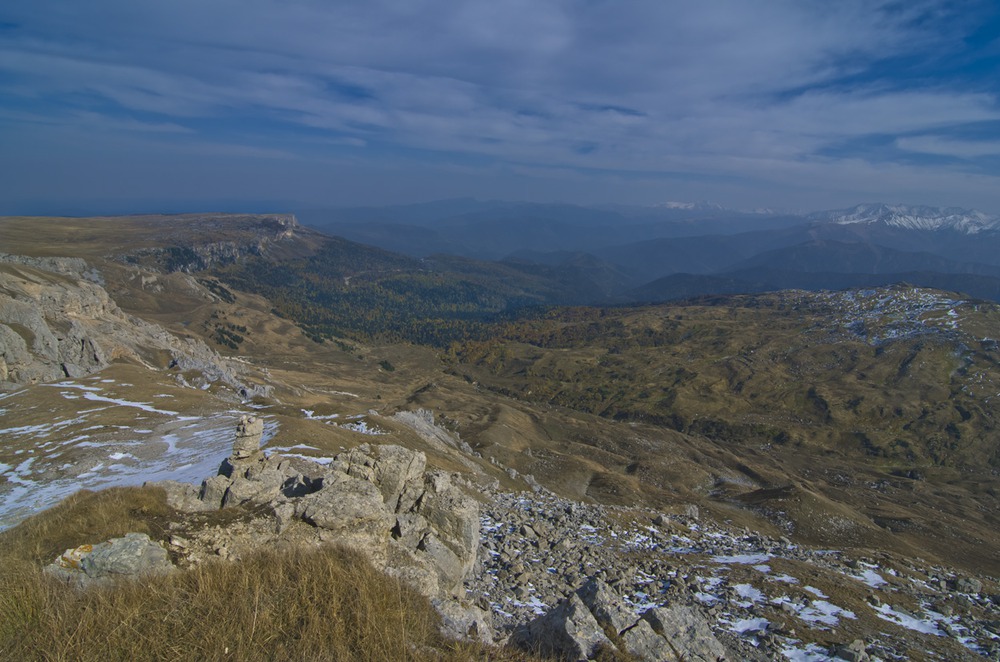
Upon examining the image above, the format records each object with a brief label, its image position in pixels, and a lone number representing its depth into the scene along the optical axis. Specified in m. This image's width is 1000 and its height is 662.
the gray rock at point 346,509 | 13.09
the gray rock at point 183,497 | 13.52
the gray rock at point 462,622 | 9.04
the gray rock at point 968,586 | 31.18
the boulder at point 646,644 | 11.46
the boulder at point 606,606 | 12.37
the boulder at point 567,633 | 10.30
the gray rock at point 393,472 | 16.81
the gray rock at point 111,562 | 9.34
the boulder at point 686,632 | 13.02
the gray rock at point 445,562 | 14.48
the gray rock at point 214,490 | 14.93
